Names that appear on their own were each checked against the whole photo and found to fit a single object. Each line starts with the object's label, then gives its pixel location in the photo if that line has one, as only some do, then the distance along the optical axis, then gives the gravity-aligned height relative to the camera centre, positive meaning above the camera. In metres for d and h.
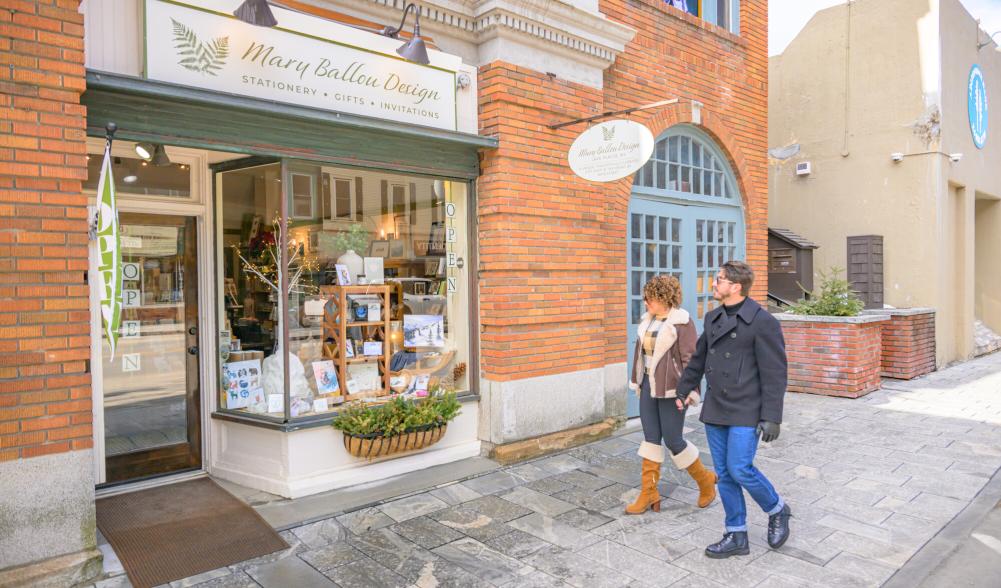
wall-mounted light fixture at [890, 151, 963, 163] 12.15 +2.30
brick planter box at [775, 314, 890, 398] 9.35 -1.01
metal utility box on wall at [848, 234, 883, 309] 12.20 +0.28
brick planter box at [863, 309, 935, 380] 10.77 -0.98
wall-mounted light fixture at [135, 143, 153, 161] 5.28 +1.11
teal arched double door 8.10 +0.86
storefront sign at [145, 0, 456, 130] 4.60 +1.73
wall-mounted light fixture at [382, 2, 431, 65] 5.36 +1.92
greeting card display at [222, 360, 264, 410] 5.83 -0.82
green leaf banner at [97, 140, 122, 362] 3.80 +0.18
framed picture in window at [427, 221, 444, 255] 6.57 +0.47
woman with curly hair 4.91 -0.68
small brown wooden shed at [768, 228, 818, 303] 12.23 +0.34
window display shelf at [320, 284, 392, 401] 6.00 -0.34
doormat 4.20 -1.67
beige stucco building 11.96 +2.63
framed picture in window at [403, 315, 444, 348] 6.48 -0.41
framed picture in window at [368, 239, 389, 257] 6.33 +0.38
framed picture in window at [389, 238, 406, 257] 6.43 +0.38
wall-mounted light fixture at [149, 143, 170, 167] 5.35 +1.08
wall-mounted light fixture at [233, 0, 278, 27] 4.54 +1.90
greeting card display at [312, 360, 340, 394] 5.88 -0.78
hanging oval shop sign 5.70 +1.19
